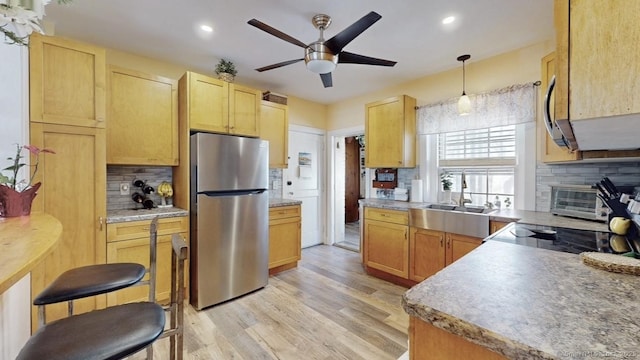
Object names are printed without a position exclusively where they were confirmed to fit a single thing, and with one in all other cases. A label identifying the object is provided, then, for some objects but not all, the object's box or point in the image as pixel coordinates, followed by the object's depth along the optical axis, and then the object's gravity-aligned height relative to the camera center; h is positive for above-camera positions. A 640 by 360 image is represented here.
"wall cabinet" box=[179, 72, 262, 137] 2.57 +0.75
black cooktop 1.19 -0.32
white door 4.23 -0.03
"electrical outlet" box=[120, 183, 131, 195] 2.63 -0.12
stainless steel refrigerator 2.44 -0.39
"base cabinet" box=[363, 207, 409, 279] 2.92 -0.74
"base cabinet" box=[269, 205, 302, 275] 3.23 -0.76
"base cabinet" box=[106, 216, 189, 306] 2.17 -0.61
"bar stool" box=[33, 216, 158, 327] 1.11 -0.48
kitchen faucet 2.95 -0.20
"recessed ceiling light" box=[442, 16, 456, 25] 2.11 +1.28
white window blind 2.81 +0.35
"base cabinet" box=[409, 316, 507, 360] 0.55 -0.38
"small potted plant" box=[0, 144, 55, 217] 1.22 -0.10
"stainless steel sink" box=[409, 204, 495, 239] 2.38 -0.42
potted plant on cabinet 2.82 +1.14
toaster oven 1.93 -0.20
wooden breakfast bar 0.63 -0.21
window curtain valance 2.52 +0.70
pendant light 2.62 +0.72
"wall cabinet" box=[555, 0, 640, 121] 0.47 +0.23
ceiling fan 1.67 +0.94
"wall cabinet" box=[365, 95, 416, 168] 3.24 +0.57
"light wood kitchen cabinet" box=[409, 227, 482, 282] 2.49 -0.72
